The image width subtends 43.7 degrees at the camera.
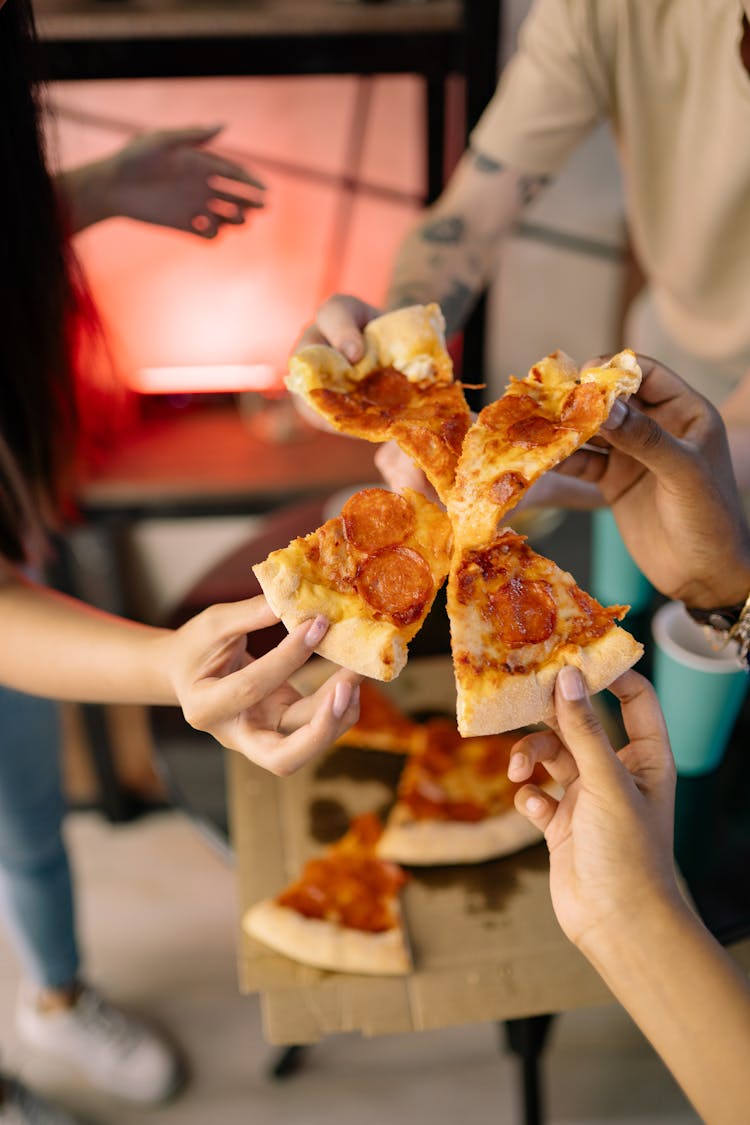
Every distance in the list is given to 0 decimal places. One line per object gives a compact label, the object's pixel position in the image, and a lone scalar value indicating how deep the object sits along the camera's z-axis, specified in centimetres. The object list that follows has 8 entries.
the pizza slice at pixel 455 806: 146
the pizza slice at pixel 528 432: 99
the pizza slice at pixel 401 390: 108
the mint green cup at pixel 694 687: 135
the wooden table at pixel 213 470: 249
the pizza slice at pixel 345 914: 137
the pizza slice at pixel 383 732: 164
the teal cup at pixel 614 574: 165
